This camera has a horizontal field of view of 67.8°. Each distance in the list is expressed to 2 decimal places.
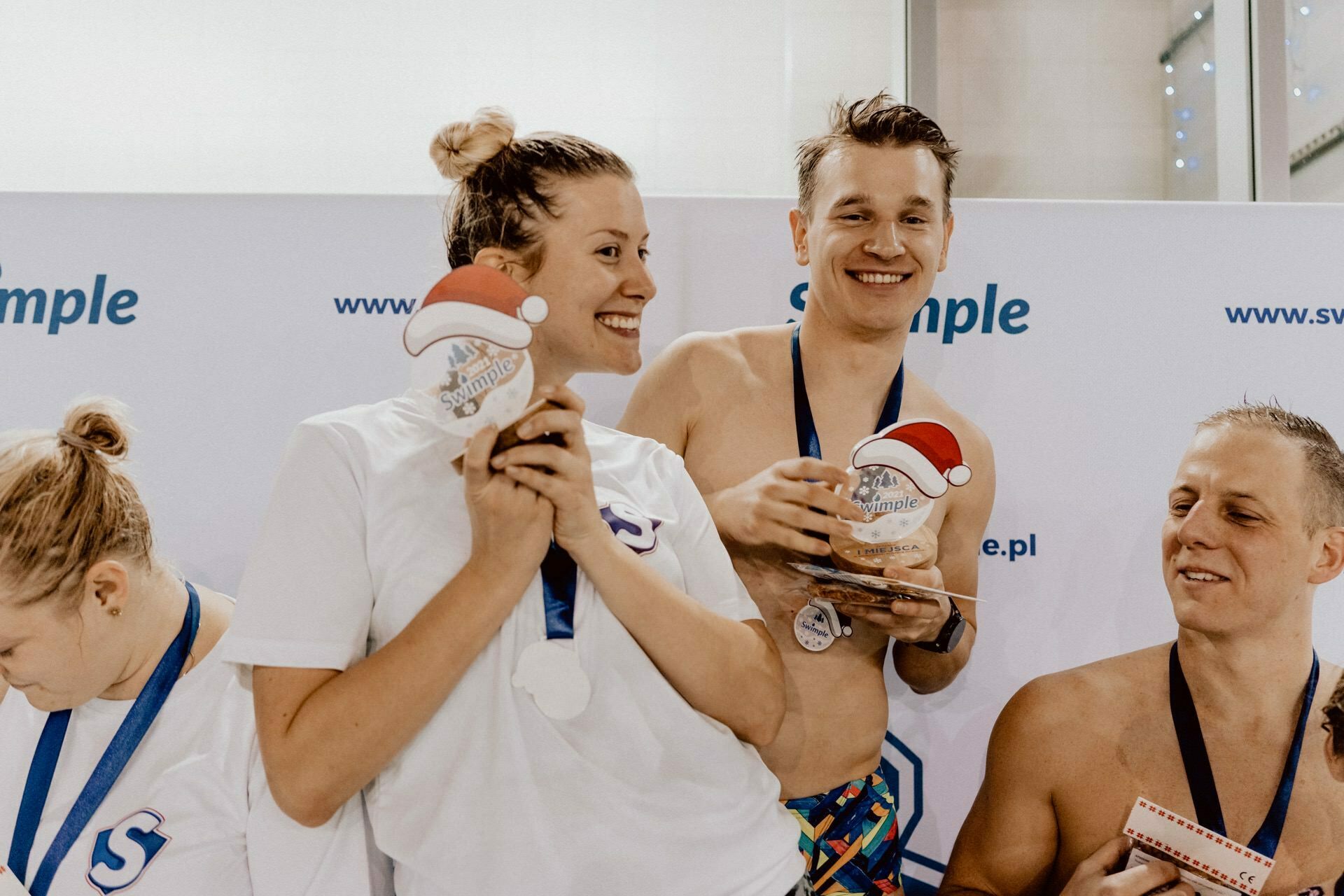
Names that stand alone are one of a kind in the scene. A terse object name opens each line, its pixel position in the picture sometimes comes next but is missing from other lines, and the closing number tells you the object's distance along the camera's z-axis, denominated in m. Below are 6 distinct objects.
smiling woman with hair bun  1.30
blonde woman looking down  1.63
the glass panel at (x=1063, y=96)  4.37
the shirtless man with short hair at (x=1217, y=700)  2.08
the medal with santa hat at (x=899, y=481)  1.73
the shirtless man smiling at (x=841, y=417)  2.05
